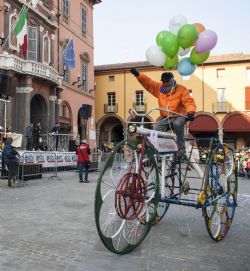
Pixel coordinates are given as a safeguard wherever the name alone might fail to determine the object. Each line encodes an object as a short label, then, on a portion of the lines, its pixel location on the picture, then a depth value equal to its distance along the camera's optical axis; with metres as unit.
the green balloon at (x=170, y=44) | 5.66
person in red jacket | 13.66
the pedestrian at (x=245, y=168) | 18.45
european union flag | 24.00
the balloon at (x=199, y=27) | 5.86
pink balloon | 5.60
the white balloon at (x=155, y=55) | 5.83
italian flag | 19.42
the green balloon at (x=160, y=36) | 5.74
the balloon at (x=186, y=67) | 5.95
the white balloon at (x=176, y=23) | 6.03
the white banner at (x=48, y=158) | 15.83
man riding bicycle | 4.96
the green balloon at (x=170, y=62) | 6.01
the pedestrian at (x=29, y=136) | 20.17
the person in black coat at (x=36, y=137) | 21.22
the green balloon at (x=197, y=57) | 5.85
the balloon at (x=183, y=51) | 5.95
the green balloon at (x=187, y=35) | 5.50
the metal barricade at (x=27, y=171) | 12.96
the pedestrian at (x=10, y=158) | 11.70
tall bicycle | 3.93
